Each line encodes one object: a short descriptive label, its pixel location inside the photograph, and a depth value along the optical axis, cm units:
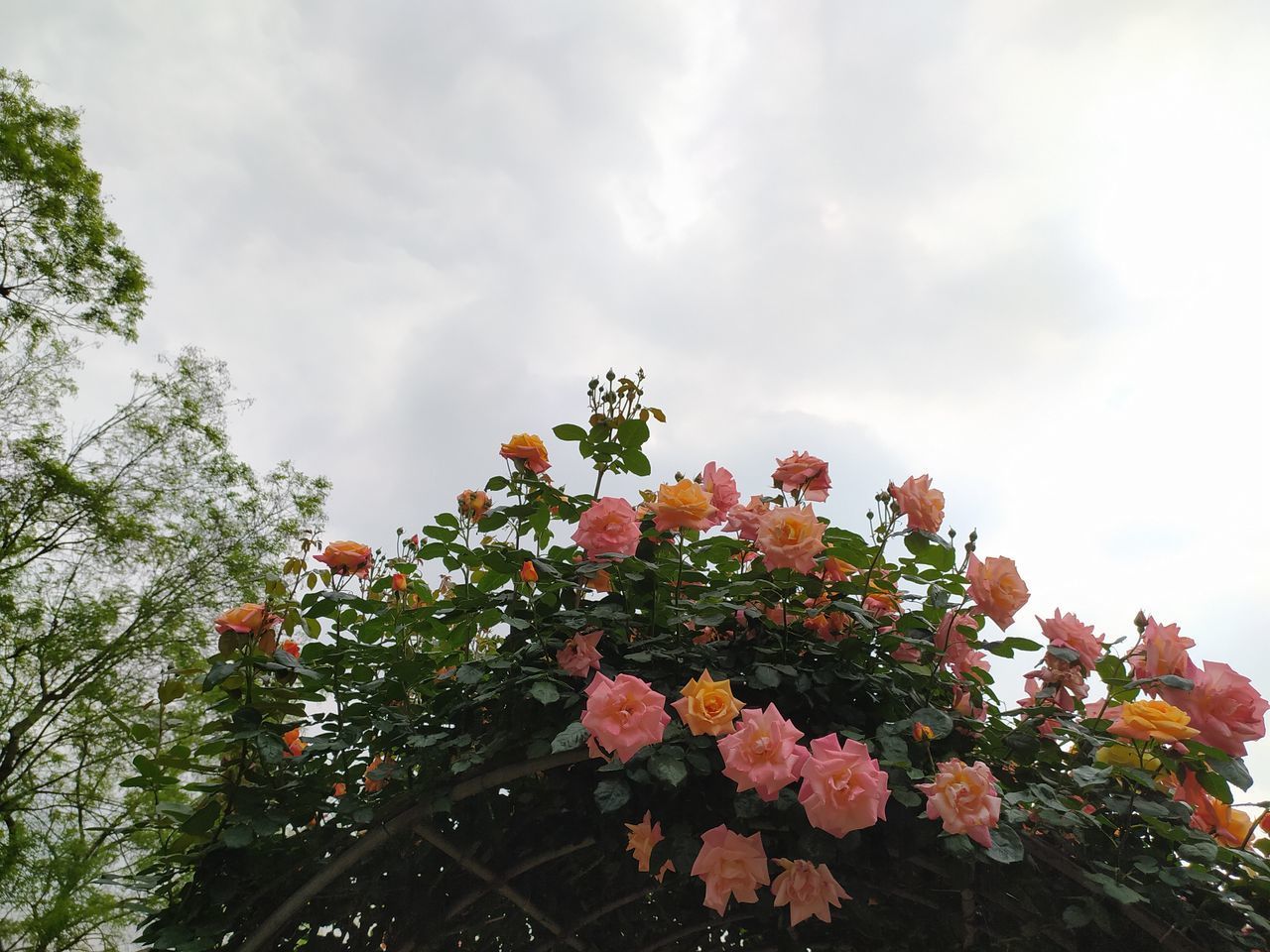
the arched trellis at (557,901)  120
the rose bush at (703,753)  109
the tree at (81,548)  733
